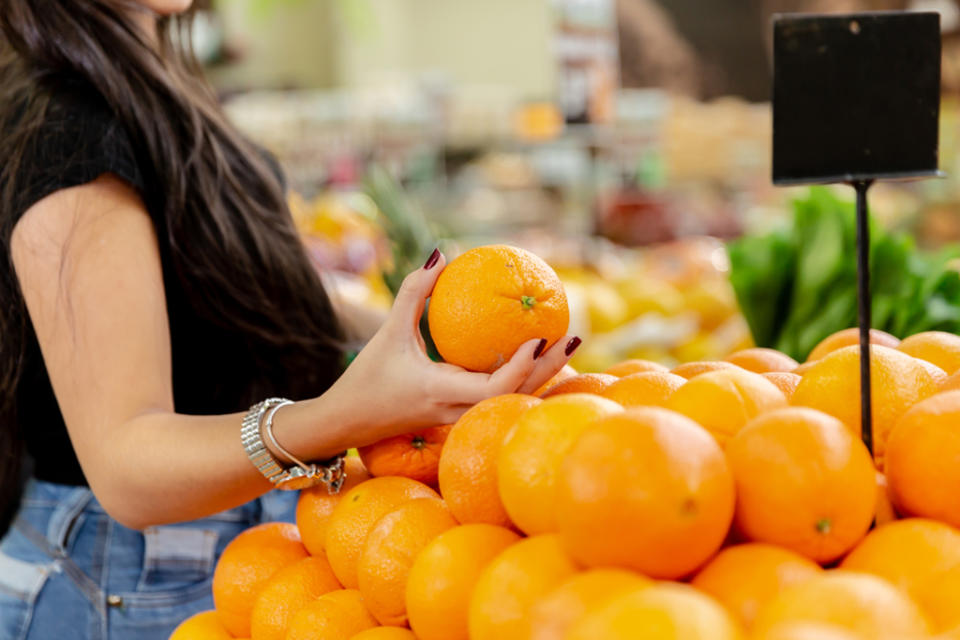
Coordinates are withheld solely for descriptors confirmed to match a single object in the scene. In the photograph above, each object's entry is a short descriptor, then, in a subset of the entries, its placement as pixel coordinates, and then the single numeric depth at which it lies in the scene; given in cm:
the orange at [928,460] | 79
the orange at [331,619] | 90
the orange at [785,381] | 101
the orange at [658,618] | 56
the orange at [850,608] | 60
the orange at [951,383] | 94
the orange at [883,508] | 84
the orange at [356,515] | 96
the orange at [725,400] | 84
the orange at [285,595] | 96
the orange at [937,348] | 108
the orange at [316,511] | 104
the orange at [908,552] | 73
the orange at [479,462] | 88
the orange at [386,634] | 86
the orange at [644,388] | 93
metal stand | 87
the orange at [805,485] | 73
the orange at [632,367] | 115
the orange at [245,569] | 104
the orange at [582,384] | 100
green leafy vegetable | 183
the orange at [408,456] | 106
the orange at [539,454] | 78
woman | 106
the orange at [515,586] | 70
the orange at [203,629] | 106
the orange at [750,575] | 68
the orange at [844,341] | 122
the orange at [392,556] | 87
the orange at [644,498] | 67
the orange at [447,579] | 79
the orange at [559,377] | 107
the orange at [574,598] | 63
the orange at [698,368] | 103
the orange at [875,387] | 92
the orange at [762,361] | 118
